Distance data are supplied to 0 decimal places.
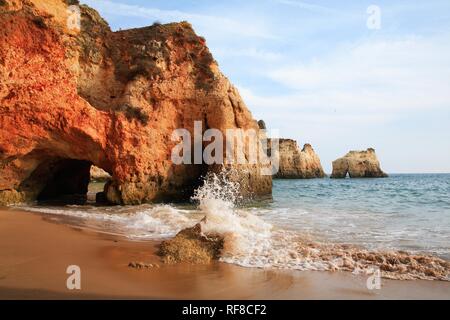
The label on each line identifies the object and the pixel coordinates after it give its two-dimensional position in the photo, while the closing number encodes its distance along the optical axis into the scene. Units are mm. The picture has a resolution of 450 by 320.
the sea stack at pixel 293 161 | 53378
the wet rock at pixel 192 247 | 5332
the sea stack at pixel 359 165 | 58281
